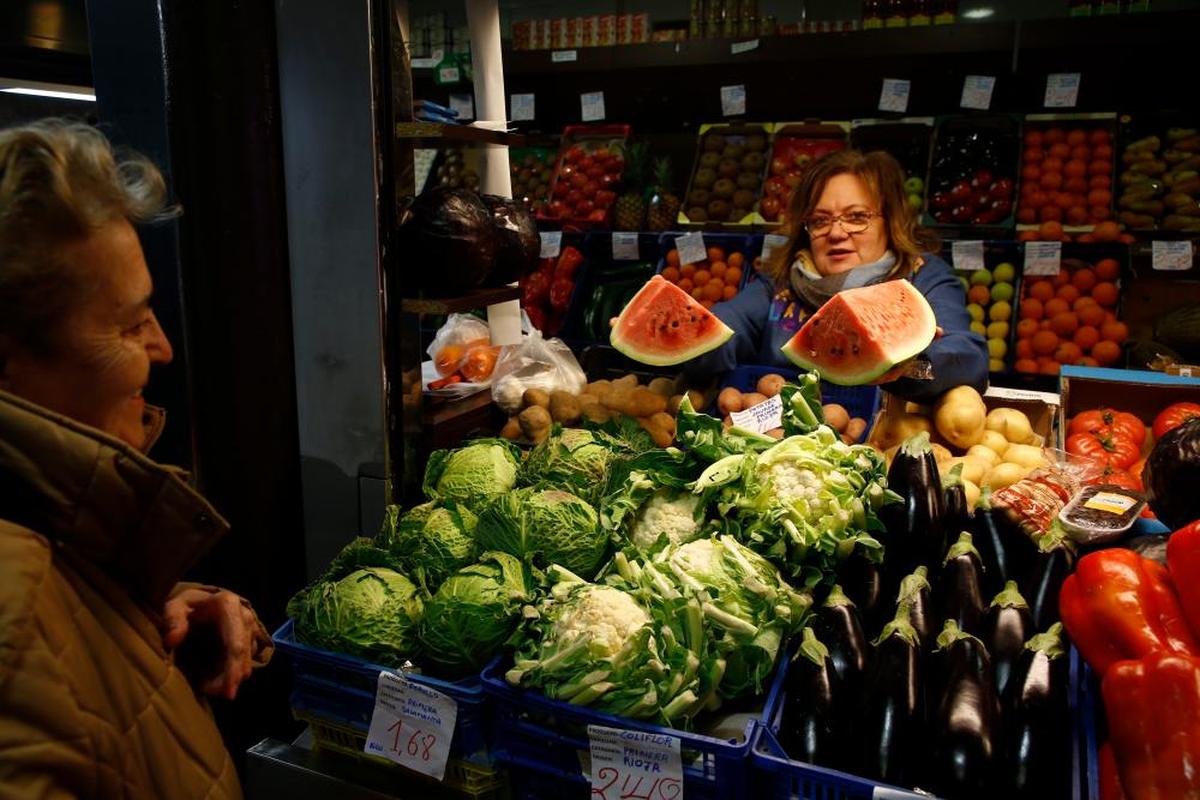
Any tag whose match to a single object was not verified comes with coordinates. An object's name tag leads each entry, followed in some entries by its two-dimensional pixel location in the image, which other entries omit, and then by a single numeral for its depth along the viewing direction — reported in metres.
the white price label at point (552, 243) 5.70
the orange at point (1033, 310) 4.74
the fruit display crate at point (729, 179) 5.67
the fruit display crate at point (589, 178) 5.92
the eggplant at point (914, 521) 1.77
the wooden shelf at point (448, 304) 2.27
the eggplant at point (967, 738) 1.25
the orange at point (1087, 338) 4.60
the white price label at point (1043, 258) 4.75
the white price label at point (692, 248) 5.12
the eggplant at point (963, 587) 1.56
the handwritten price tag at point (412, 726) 1.53
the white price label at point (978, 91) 5.29
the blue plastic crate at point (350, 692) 1.53
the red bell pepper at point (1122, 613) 1.29
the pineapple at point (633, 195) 5.91
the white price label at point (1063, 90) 5.18
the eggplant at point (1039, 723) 1.27
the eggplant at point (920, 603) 1.51
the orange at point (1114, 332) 4.59
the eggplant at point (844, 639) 1.46
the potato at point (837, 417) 2.69
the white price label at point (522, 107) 6.34
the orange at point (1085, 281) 4.73
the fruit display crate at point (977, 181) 5.22
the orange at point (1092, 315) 4.62
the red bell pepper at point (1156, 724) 1.09
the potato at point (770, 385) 2.84
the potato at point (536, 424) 2.73
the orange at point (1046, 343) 4.63
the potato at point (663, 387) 3.03
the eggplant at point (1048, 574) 1.61
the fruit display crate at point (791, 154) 5.47
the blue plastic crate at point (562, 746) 1.33
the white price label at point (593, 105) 6.24
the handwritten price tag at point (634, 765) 1.34
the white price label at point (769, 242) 4.05
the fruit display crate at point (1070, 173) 5.04
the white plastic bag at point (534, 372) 2.90
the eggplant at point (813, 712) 1.36
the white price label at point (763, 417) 2.27
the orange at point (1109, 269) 4.68
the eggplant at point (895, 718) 1.31
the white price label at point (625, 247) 5.45
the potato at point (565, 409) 2.78
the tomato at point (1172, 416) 2.60
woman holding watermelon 3.07
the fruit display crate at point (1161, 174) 4.87
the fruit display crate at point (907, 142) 5.41
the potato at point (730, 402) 2.80
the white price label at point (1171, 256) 4.68
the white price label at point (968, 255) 4.89
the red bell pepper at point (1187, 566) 1.29
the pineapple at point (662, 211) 5.83
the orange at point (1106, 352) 4.57
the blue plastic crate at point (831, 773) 1.25
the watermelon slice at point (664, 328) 2.80
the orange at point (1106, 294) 4.67
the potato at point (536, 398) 2.81
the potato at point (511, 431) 2.79
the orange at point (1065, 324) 4.64
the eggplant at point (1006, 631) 1.44
